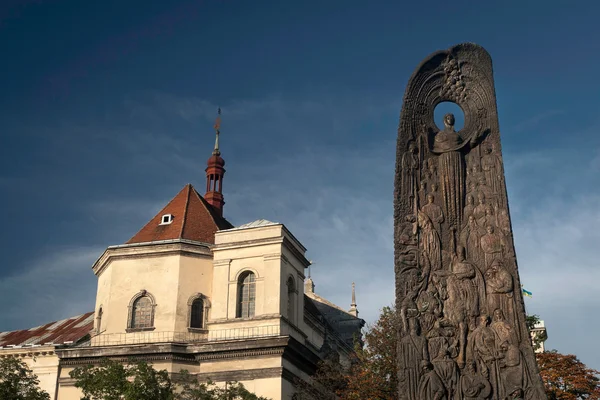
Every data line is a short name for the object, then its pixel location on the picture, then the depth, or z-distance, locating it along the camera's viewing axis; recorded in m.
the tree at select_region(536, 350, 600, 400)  26.84
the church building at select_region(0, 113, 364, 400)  31.75
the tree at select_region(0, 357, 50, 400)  23.67
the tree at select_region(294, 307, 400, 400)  27.97
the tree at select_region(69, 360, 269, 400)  23.19
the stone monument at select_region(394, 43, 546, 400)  12.60
